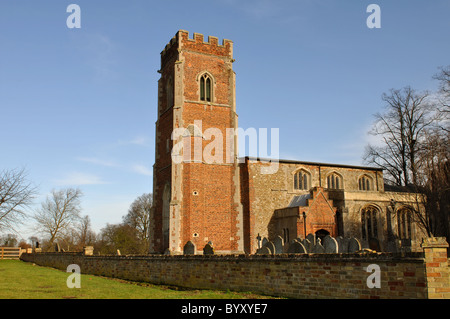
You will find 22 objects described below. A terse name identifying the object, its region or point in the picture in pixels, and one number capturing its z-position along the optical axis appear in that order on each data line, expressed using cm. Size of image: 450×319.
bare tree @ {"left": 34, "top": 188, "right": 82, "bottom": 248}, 5206
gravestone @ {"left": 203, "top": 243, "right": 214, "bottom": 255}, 1710
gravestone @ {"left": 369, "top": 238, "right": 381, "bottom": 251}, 1797
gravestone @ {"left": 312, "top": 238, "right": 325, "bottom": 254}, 1327
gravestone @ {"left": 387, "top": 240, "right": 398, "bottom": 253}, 1699
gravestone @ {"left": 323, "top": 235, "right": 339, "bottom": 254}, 1290
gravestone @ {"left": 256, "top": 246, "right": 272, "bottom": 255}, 1431
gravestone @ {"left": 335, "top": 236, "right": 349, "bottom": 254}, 1384
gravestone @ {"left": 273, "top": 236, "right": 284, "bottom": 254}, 1466
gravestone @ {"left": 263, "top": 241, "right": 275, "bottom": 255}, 1424
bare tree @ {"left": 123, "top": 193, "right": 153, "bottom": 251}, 5650
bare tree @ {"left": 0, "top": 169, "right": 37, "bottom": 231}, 2720
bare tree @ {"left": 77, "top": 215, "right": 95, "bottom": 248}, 6152
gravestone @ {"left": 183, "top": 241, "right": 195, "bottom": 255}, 1844
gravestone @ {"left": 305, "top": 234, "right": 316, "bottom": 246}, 1829
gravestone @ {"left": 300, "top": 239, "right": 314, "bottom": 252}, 1405
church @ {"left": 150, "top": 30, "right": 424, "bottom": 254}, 2767
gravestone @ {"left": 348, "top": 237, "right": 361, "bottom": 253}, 1278
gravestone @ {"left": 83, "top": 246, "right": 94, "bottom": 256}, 2305
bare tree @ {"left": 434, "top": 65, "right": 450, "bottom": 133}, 2628
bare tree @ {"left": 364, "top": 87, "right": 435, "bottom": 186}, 3872
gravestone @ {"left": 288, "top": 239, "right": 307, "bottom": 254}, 1262
